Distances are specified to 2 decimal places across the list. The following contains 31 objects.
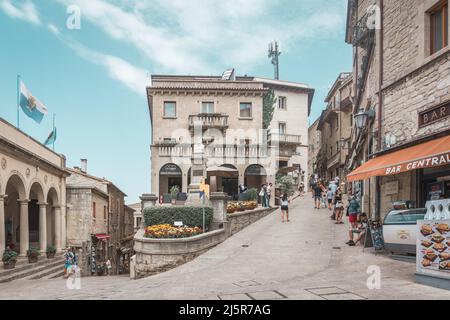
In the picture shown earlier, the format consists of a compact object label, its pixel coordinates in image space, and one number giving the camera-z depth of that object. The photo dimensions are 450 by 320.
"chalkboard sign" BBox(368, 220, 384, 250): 11.60
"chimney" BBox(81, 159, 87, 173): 40.44
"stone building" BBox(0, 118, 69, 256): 17.58
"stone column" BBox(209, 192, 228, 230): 17.88
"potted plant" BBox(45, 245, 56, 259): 21.52
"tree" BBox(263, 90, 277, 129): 38.62
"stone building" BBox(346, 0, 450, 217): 10.69
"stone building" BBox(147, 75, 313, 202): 35.16
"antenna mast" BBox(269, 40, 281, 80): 56.33
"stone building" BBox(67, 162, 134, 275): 26.17
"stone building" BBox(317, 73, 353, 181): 38.59
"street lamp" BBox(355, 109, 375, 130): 14.36
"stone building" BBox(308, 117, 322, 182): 58.75
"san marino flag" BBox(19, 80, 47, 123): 20.91
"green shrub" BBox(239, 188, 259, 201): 26.36
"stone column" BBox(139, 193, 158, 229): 19.23
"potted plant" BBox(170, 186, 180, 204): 27.09
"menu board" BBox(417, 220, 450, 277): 7.03
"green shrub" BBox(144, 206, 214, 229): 17.05
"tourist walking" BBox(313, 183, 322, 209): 24.66
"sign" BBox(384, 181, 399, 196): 12.83
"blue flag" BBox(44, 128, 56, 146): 27.43
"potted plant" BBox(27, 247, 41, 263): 18.73
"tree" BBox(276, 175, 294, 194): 35.97
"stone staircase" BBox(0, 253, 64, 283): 15.53
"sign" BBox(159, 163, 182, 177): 34.97
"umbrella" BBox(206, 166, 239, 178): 30.98
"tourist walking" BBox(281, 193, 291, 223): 19.92
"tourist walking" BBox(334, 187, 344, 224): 18.25
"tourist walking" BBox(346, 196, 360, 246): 13.59
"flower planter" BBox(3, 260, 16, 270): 15.97
